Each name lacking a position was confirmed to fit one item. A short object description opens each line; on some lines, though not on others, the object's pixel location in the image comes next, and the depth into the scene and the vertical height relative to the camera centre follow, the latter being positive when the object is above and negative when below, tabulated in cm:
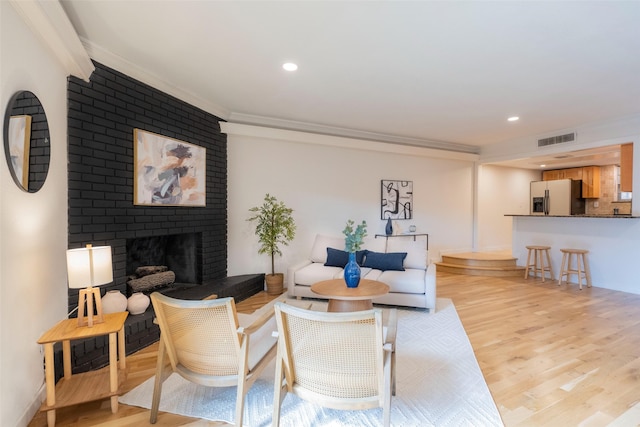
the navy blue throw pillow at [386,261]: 442 -69
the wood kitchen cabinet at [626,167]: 496 +69
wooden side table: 186 -106
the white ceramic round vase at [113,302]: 276 -79
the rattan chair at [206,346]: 179 -78
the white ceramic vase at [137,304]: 308 -89
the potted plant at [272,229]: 482 -27
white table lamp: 205 -40
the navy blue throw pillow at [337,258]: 464 -67
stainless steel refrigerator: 763 +35
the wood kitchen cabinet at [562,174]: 780 +94
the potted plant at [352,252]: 332 -43
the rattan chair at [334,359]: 155 -75
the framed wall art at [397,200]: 632 +23
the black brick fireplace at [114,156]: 278 +51
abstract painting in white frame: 339 +47
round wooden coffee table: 312 -81
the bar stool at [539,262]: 573 -93
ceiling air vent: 554 +128
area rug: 198 -128
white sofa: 399 -82
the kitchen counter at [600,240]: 493 -50
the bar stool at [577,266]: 519 -91
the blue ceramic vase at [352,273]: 337 -65
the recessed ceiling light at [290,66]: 316 +145
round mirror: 182 +44
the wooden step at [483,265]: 606 -106
